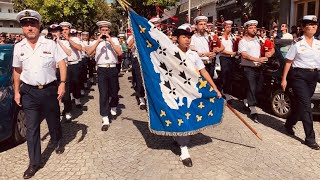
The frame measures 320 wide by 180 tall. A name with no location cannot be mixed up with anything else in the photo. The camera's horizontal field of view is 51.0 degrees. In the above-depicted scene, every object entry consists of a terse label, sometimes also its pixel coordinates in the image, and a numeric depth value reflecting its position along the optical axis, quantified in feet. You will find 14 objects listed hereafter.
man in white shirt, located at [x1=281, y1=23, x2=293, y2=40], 37.79
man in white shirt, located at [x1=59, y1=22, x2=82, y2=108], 24.61
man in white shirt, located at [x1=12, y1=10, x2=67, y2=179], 14.24
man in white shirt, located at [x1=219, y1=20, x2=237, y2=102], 27.13
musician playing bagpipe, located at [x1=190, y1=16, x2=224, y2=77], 25.53
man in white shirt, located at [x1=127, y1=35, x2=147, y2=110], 27.10
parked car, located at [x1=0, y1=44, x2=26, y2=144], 16.63
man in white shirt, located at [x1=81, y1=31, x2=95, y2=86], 41.50
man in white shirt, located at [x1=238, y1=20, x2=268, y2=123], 22.72
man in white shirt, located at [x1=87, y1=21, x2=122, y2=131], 21.17
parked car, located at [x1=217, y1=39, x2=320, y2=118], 22.79
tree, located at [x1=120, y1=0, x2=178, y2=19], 79.43
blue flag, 15.17
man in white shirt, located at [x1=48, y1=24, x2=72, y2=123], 22.71
